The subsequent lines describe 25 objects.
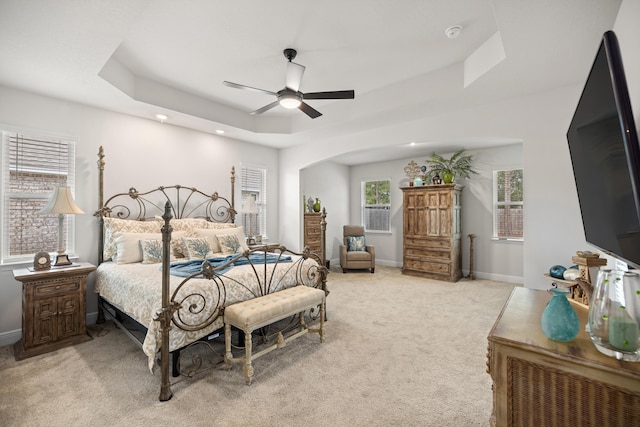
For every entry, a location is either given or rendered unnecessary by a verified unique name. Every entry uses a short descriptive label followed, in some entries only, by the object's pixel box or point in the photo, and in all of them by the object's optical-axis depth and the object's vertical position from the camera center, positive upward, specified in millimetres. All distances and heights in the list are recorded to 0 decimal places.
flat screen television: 1002 +243
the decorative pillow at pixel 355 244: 6688 -658
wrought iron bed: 2215 -618
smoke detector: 2678 +1746
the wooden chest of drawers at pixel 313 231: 6290 -338
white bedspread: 2311 -698
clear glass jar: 1080 -397
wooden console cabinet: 1056 -674
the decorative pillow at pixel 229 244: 4145 -404
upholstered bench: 2359 -861
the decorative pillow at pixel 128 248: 3436 -387
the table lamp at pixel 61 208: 3123 +92
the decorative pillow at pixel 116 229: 3633 -163
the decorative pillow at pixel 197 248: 3771 -419
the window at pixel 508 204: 5633 +225
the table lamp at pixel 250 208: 5266 +147
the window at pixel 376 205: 7412 +288
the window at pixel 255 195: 5723 +423
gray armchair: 6492 -889
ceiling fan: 2932 +1285
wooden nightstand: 2814 -949
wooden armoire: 5754 -334
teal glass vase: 1238 -464
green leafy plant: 5809 +1024
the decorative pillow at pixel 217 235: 4207 -291
